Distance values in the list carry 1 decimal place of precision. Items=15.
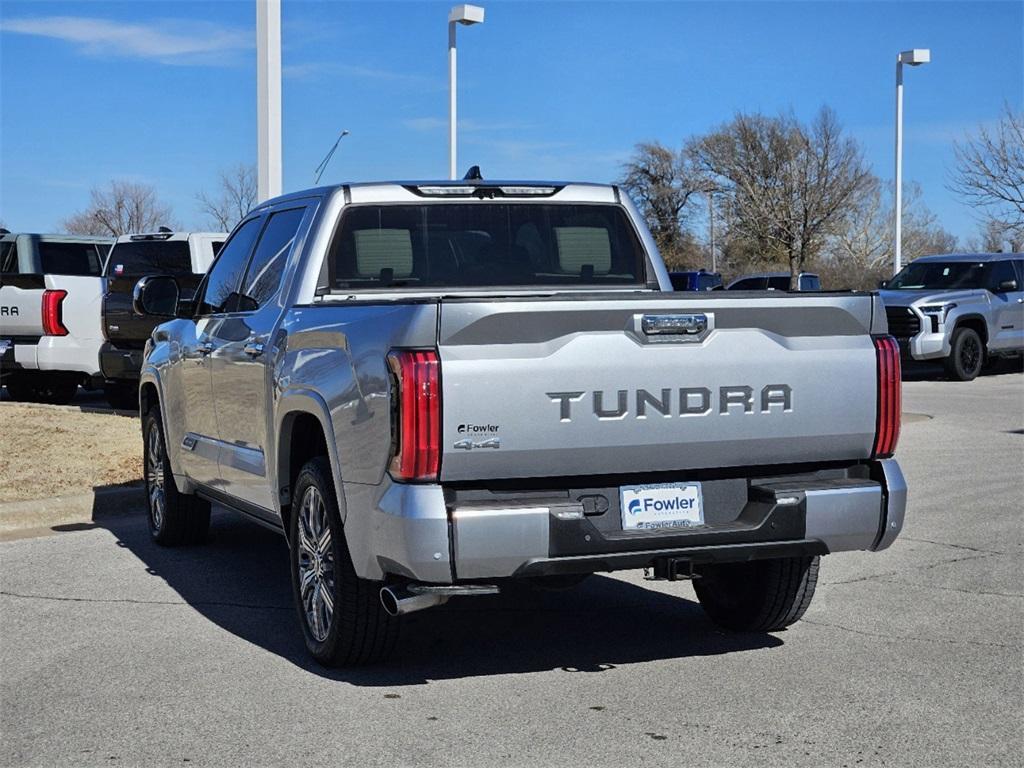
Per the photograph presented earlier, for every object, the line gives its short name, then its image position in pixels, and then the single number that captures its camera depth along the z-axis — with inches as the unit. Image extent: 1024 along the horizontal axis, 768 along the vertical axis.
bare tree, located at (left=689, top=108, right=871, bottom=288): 1861.5
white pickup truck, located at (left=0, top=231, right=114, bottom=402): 700.0
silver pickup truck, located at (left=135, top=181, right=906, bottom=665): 203.5
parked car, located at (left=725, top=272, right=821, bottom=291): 1424.7
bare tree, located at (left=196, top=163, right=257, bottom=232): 2052.2
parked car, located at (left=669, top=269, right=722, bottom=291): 1332.4
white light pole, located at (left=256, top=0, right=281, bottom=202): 490.3
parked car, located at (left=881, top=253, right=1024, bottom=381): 864.3
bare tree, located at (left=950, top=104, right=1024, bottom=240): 1328.7
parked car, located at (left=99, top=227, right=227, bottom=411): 635.5
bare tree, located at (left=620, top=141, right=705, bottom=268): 2935.5
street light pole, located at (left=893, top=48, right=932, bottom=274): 1176.8
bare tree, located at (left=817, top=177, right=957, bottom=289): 2394.2
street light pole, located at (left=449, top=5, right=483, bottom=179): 826.8
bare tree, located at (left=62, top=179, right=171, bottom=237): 2422.5
